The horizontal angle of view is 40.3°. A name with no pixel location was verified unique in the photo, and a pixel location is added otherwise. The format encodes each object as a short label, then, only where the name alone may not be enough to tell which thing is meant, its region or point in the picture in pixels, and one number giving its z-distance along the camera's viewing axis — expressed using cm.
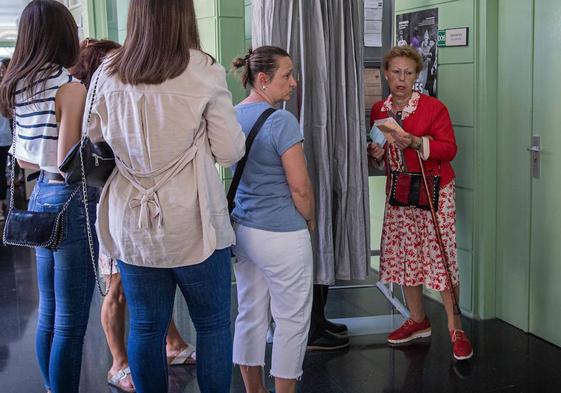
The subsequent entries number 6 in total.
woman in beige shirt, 211
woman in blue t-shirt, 258
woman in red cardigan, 349
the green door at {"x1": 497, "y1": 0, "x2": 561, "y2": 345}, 348
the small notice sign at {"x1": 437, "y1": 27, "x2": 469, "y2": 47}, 390
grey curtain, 328
